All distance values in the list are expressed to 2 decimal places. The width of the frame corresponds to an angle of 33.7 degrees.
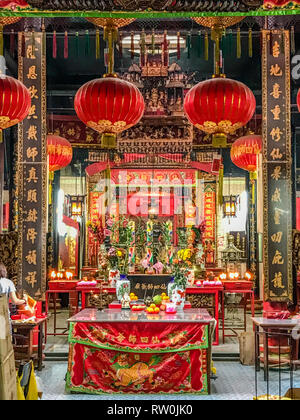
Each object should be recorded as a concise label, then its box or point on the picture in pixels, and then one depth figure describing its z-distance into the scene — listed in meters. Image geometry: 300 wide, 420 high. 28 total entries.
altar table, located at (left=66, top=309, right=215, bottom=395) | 4.61
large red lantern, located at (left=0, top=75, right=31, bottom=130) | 4.45
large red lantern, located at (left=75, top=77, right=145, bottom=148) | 4.45
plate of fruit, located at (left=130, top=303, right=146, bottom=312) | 5.22
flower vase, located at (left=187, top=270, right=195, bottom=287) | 7.11
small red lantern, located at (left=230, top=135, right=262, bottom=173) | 8.01
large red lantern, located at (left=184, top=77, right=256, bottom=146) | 4.51
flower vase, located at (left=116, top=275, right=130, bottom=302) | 5.81
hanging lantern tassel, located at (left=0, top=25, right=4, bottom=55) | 4.72
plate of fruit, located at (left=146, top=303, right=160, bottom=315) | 5.02
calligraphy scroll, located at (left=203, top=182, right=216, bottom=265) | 10.88
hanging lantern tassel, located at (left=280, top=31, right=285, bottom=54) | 5.94
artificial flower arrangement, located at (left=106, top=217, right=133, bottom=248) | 6.74
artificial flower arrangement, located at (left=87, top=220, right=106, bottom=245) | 7.39
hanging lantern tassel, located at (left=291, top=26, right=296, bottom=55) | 5.27
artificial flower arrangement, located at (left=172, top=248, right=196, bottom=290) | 5.49
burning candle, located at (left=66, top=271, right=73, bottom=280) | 8.44
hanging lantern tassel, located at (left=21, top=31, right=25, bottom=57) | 5.72
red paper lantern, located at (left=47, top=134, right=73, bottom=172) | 8.32
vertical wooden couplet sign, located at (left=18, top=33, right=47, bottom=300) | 5.85
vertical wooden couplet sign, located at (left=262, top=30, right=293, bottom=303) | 5.82
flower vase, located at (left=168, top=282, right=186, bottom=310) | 5.42
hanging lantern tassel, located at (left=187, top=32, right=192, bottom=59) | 5.45
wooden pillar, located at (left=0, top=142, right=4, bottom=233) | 9.88
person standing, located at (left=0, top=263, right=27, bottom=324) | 4.90
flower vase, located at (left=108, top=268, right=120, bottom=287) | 6.96
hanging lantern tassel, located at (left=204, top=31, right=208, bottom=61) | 5.18
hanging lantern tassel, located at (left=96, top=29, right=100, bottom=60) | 4.89
